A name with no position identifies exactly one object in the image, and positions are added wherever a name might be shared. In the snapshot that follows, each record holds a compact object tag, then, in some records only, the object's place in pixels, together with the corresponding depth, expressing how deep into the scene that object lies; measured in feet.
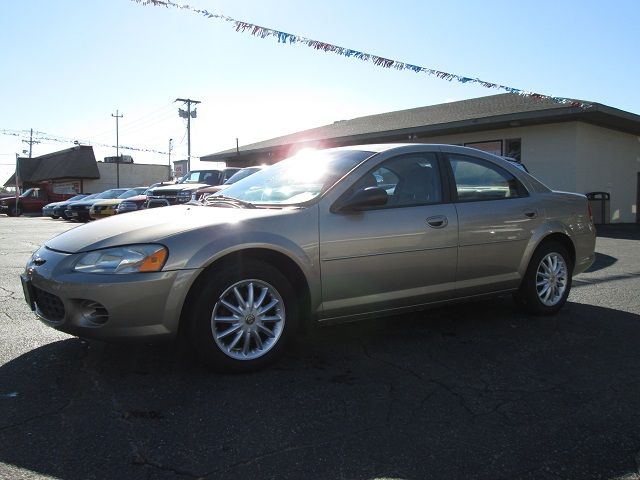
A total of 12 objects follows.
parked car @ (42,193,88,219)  85.92
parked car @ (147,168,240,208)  44.52
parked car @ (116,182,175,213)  52.69
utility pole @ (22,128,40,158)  254.92
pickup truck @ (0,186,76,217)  108.27
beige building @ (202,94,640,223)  55.47
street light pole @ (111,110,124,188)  170.19
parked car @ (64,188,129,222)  79.51
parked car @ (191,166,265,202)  37.89
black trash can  58.45
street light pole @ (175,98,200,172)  167.96
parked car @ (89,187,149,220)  67.31
